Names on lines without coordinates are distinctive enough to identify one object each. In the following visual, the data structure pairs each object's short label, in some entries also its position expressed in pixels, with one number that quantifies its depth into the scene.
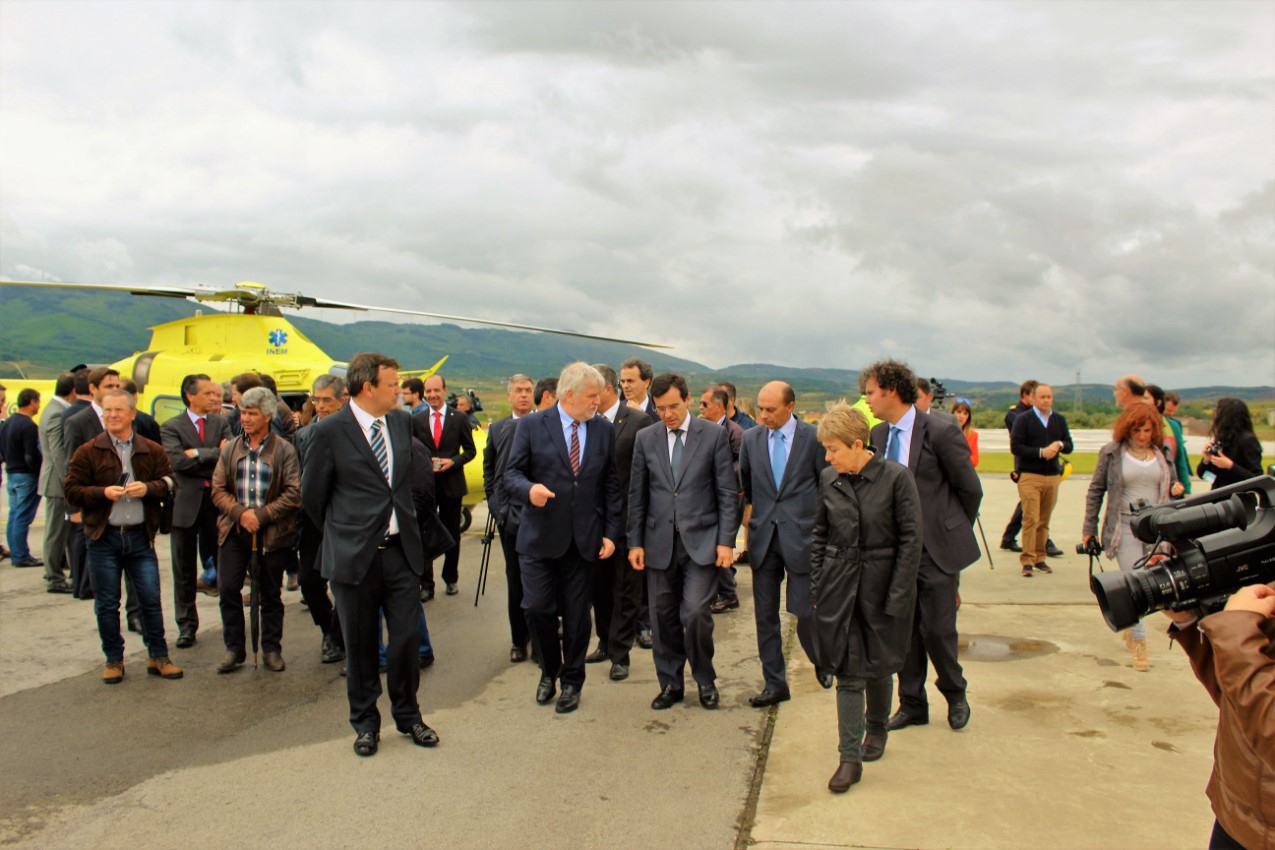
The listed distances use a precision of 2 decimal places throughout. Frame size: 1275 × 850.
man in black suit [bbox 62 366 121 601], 6.80
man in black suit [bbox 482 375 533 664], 6.36
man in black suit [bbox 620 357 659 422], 7.20
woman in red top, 9.80
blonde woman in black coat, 4.18
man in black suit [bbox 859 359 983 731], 4.85
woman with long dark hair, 6.74
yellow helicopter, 13.17
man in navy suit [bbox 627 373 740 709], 5.42
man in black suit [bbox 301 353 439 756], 4.77
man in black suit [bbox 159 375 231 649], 6.89
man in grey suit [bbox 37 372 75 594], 8.47
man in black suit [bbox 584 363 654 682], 6.20
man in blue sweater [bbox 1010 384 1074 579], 9.26
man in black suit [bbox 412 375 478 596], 8.39
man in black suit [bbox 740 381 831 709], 5.24
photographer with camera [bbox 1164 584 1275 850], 1.83
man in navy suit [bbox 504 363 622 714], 5.39
